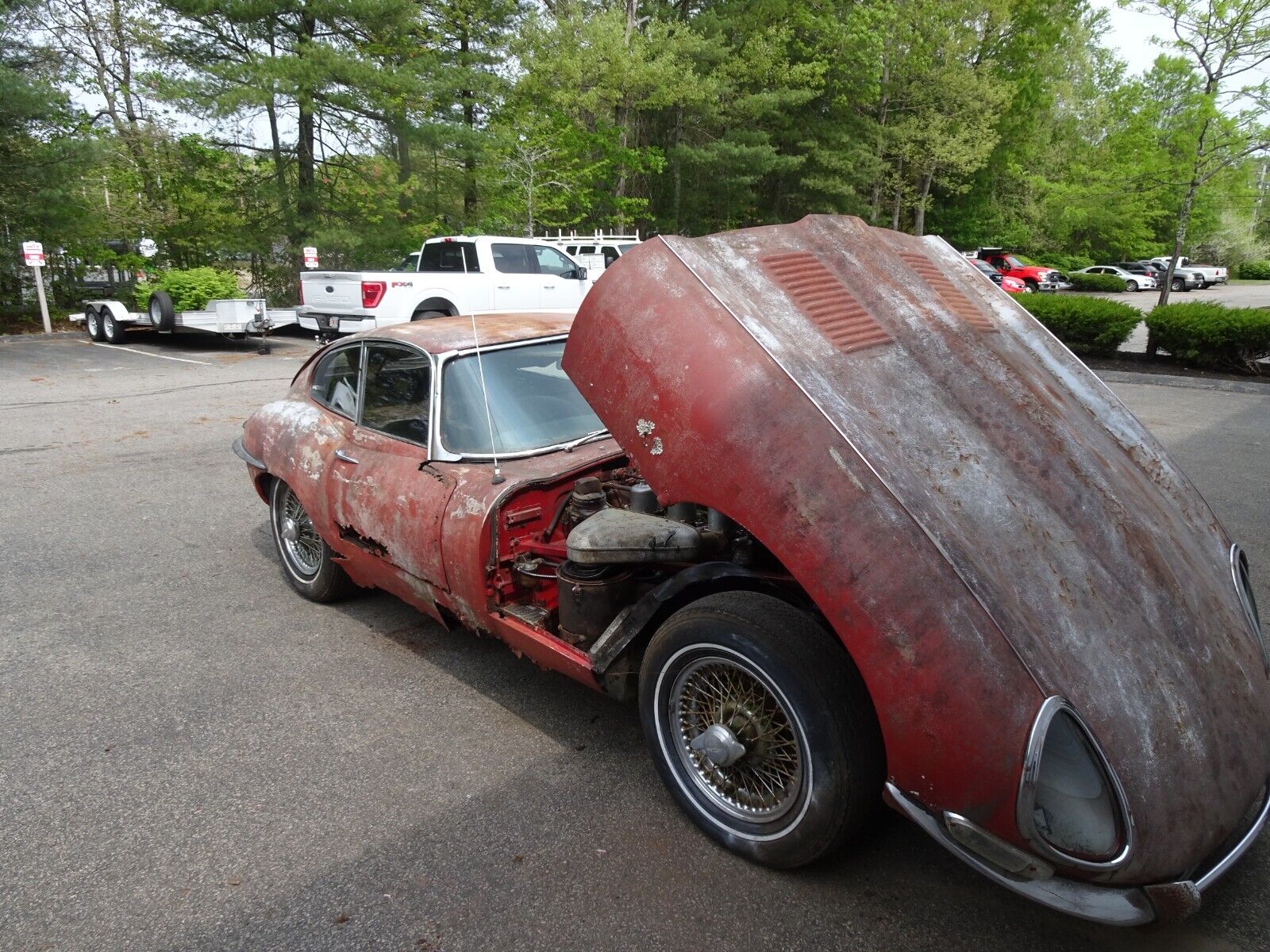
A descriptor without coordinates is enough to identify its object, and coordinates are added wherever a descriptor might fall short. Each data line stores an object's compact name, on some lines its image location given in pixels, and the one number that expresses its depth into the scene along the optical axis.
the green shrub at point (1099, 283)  34.19
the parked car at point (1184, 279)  36.69
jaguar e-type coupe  2.03
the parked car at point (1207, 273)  37.47
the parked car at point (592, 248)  20.61
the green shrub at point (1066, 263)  40.38
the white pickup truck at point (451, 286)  13.79
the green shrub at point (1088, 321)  13.77
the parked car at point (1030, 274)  33.69
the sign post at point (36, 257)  16.80
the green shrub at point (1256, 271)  43.81
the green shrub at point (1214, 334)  12.24
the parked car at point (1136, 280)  36.16
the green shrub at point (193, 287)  16.59
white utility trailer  15.86
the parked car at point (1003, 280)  30.55
